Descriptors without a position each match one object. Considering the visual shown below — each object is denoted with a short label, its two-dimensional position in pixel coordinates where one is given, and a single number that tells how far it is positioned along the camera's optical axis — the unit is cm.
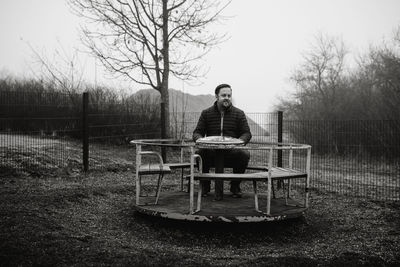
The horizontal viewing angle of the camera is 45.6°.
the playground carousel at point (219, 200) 670
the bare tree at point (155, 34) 1808
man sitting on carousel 800
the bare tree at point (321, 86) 2634
